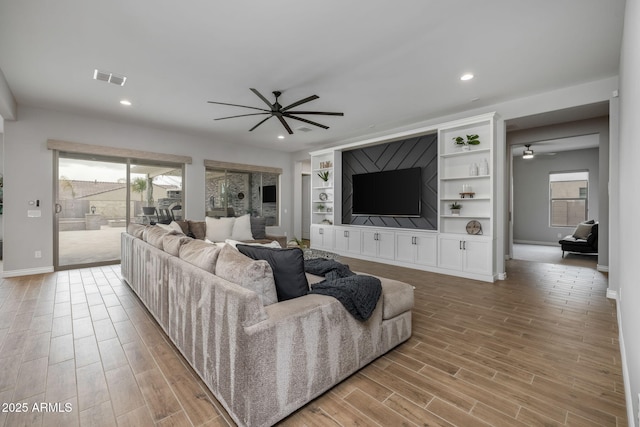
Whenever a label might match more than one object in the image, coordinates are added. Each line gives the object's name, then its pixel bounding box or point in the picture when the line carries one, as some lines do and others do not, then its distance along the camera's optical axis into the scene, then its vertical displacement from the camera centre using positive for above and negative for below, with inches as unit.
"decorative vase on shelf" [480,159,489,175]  183.8 +28.0
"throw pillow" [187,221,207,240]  213.1 -14.1
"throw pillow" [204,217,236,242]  214.8 -13.5
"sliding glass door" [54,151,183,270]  204.8 +6.1
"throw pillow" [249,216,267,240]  233.0 -13.6
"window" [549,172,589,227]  336.8 +17.4
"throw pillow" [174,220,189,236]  207.8 -11.0
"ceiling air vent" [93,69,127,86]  137.9 +64.9
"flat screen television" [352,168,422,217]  221.5 +15.3
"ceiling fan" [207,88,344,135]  151.2 +52.1
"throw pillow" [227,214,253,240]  221.8 -13.9
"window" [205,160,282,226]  279.1 +21.1
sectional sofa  57.9 -29.1
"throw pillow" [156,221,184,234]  189.1 -10.1
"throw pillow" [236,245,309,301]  73.5 -15.7
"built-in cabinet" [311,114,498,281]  180.2 -7.6
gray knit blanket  75.8 -21.5
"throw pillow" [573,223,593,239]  263.7 -16.9
